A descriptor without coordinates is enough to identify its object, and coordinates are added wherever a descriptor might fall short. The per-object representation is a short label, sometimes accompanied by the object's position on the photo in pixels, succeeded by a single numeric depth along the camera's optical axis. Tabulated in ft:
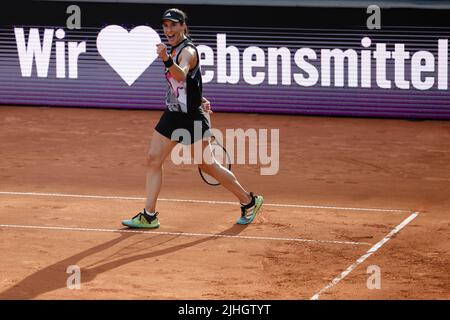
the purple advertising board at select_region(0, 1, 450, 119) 62.59
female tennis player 37.17
